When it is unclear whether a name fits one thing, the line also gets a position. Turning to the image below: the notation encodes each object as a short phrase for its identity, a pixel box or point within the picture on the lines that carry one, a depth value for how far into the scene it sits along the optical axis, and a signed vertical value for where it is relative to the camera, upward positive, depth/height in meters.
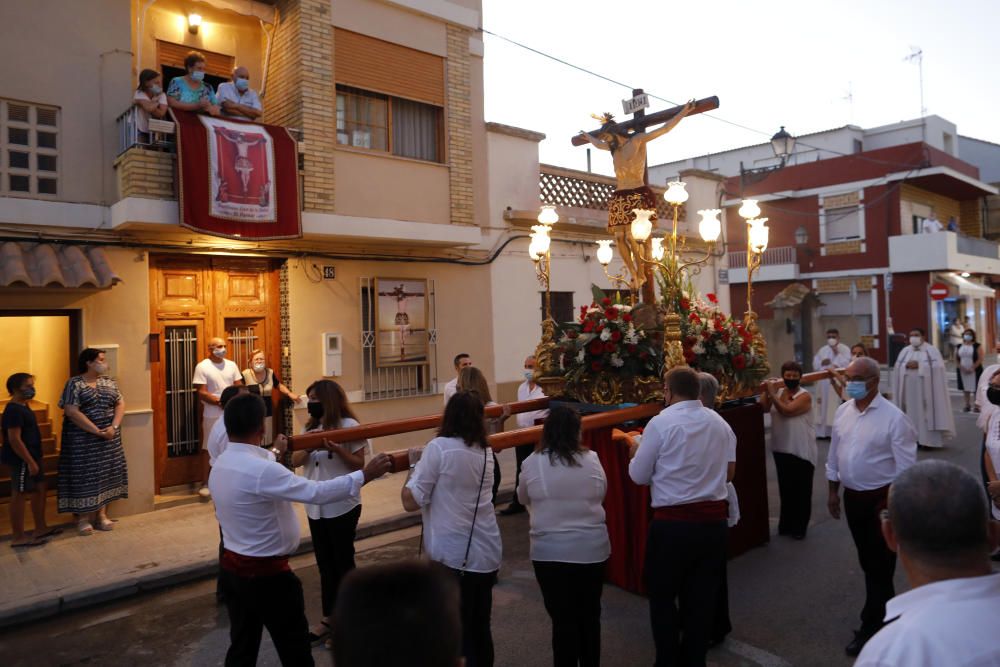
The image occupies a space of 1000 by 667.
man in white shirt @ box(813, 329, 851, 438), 11.82 -1.06
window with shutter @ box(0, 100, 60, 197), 7.73 +2.26
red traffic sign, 23.37 +1.03
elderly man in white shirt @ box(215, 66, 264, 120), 8.79 +3.19
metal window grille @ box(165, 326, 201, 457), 8.97 -0.65
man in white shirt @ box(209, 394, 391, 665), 3.41 -0.96
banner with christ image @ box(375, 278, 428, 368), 10.59 +0.26
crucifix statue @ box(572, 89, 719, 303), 6.99 +1.82
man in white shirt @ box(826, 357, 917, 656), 4.42 -0.94
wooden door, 8.84 +0.20
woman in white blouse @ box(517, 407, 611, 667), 3.67 -1.10
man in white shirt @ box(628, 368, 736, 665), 3.92 -1.09
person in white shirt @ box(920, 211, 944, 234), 26.70 +3.79
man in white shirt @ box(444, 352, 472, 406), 7.88 -0.37
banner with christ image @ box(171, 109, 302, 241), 8.12 +2.02
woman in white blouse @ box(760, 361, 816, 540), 6.85 -1.21
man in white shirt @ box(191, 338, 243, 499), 8.55 -0.45
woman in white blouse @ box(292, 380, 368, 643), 4.61 -1.12
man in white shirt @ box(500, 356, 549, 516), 8.05 -0.96
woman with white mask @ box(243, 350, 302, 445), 9.12 -0.53
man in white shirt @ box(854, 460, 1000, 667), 1.62 -0.67
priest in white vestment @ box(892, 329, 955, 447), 10.93 -1.11
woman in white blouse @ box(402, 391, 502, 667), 3.64 -0.92
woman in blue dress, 7.38 -1.07
